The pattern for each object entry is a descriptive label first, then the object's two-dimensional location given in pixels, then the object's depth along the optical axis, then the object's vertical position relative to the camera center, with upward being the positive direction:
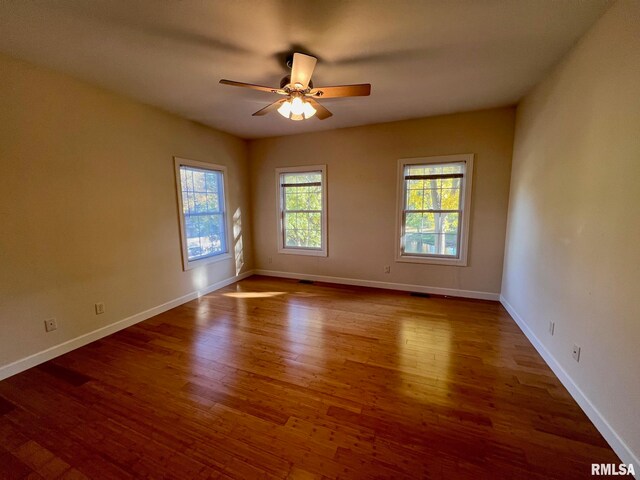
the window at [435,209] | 3.71 -0.03
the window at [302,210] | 4.55 -0.04
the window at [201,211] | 3.71 -0.04
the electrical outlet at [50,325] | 2.35 -1.05
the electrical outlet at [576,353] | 1.84 -1.05
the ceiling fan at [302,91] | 1.92 +0.99
